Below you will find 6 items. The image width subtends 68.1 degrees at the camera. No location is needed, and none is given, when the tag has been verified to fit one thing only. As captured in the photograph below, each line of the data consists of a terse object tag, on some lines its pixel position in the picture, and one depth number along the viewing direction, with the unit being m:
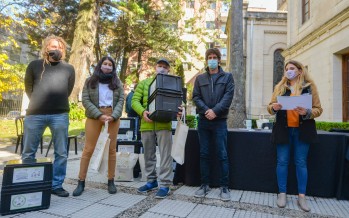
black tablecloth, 4.05
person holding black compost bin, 3.98
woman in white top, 4.00
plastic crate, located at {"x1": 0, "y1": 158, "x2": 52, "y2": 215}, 3.11
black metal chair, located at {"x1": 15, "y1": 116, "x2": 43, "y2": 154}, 7.48
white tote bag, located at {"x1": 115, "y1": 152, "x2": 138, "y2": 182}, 4.79
